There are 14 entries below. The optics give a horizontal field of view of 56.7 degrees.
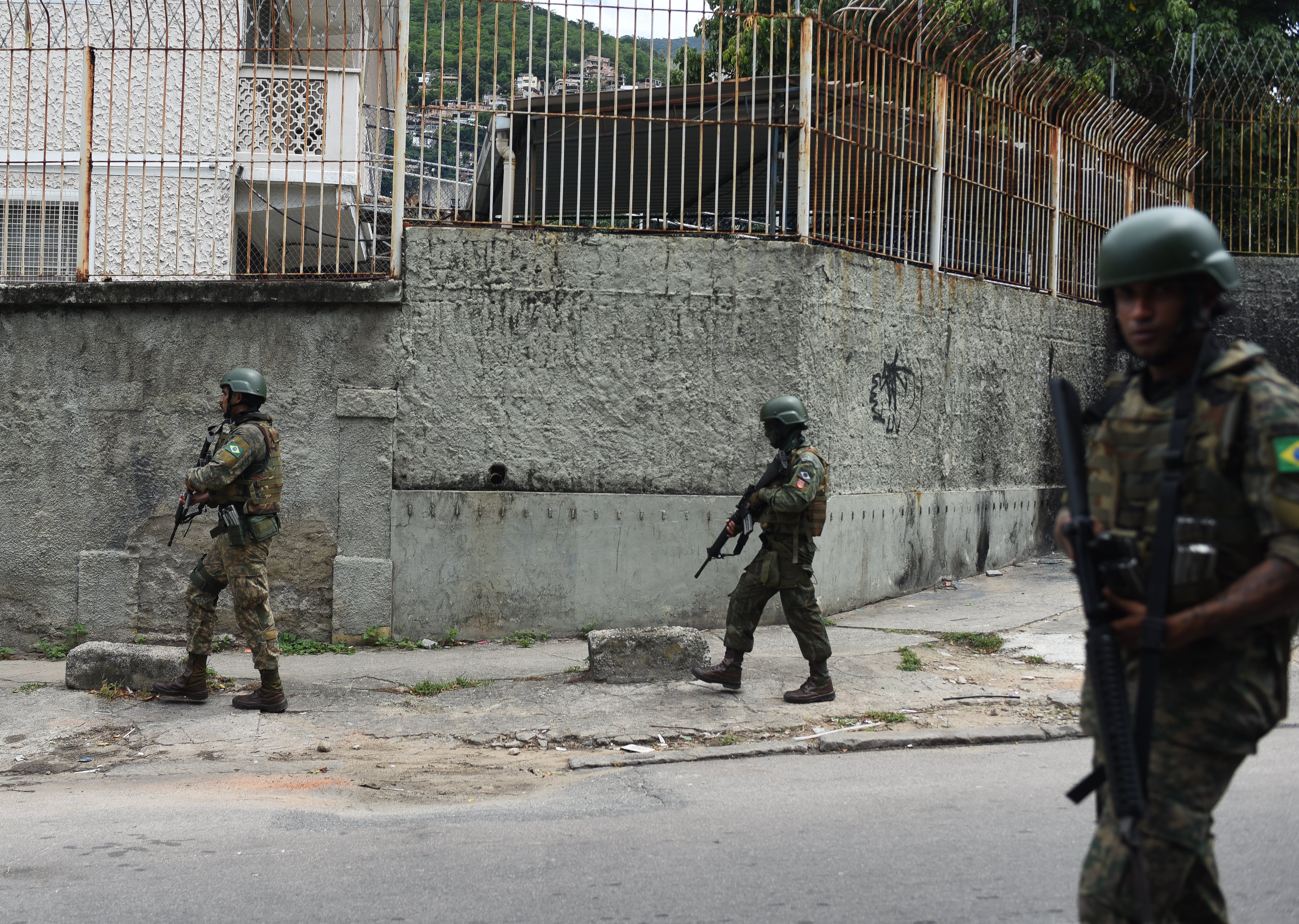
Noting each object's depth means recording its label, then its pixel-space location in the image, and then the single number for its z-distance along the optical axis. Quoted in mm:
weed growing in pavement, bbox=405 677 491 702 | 6512
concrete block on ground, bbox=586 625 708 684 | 6508
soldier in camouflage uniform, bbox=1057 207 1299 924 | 2174
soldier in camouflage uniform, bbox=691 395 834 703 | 6129
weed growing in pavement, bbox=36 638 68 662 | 7590
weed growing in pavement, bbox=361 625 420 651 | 7641
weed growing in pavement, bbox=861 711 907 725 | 5949
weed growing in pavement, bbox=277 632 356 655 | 7555
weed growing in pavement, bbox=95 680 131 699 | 6352
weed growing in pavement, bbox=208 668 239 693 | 6648
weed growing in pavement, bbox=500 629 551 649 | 7723
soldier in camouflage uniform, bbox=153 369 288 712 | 6121
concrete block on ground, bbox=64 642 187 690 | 6391
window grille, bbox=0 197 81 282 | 7926
